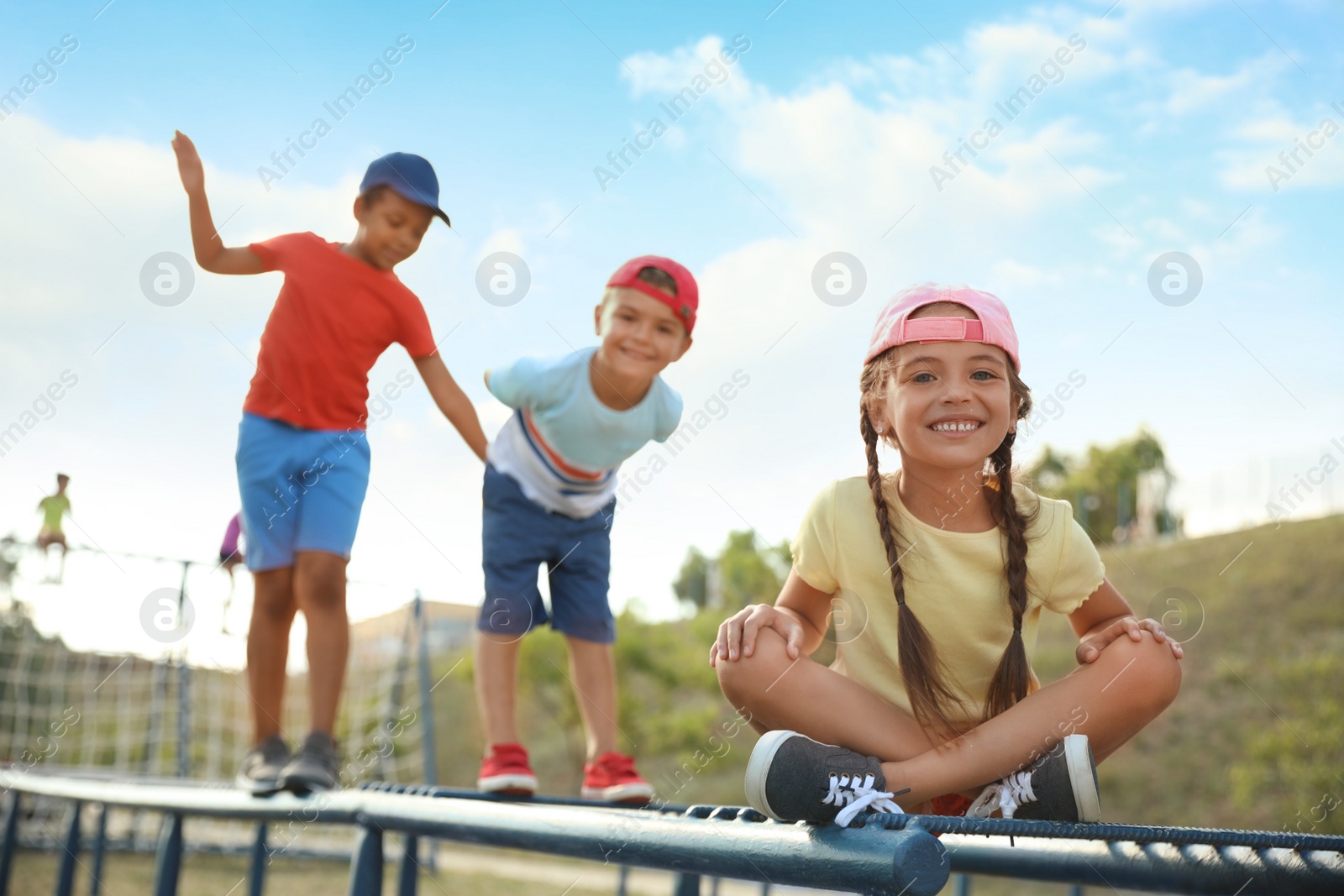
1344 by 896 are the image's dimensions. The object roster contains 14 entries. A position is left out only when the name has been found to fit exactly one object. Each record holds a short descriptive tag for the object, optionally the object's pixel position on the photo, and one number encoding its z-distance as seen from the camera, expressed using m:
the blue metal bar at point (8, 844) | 3.93
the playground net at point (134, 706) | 7.63
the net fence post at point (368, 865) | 1.85
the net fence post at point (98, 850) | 3.36
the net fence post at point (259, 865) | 2.90
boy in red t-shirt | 2.16
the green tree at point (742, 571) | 13.94
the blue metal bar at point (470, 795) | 2.11
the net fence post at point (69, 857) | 3.30
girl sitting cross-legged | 1.37
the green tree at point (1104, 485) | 18.28
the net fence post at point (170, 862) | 2.63
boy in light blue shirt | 2.27
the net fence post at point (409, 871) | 2.20
